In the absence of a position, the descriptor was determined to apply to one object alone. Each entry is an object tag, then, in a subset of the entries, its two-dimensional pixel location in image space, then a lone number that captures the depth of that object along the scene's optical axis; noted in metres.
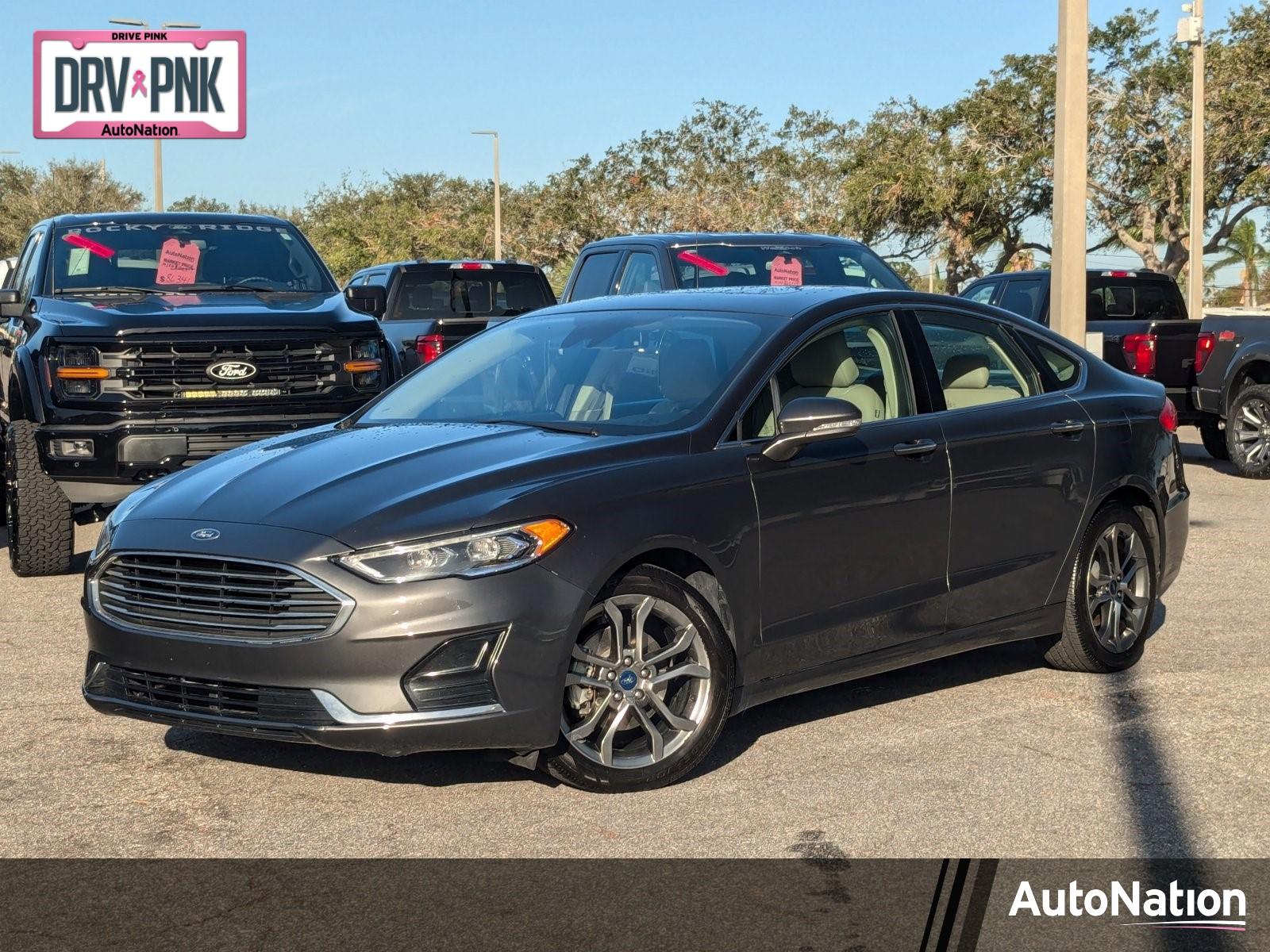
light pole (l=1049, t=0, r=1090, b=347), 14.70
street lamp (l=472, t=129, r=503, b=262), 51.81
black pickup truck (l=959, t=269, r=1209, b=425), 16.70
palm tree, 51.62
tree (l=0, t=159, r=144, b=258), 73.94
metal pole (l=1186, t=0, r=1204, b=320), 28.62
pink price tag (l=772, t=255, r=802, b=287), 12.71
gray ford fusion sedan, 5.19
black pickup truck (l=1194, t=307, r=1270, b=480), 15.55
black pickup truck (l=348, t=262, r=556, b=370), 18.39
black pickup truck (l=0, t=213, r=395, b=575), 9.74
